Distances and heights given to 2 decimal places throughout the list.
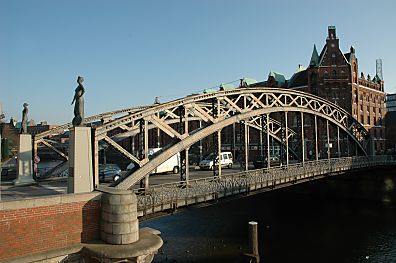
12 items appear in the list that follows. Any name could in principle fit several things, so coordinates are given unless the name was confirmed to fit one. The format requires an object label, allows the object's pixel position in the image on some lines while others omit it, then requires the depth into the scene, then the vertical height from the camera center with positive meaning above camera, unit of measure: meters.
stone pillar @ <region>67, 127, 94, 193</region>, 11.69 -0.42
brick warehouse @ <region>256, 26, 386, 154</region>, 54.78 +10.87
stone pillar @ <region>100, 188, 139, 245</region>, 10.14 -2.15
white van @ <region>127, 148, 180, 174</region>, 30.79 -1.70
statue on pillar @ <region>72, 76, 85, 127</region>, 12.20 +1.75
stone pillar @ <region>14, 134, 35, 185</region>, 18.36 -0.62
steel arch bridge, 15.07 +1.79
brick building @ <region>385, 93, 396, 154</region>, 61.38 +2.68
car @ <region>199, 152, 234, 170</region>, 34.28 -1.56
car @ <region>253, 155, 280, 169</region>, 36.10 -1.63
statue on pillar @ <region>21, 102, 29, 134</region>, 19.25 +1.92
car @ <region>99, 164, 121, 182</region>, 24.89 -1.85
